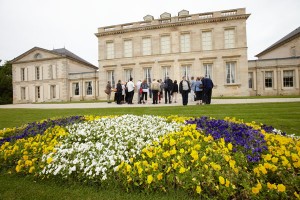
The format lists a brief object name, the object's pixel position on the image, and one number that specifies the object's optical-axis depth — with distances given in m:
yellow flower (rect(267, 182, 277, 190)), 2.34
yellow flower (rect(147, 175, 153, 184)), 2.62
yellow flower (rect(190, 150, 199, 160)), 2.88
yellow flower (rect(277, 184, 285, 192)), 2.25
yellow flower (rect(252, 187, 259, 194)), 2.28
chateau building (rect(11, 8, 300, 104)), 25.61
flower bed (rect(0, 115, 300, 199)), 2.64
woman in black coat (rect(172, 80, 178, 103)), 15.32
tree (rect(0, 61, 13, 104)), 46.16
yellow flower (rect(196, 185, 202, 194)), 2.42
